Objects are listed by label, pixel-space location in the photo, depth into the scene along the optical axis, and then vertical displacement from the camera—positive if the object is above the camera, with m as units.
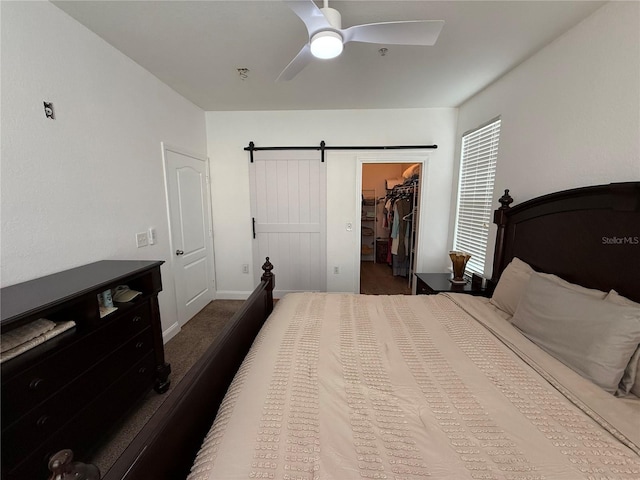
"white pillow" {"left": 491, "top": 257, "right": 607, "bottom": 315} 1.66 -0.54
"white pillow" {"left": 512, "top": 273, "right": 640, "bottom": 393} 1.02 -0.56
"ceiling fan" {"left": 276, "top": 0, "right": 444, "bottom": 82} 1.23 +0.88
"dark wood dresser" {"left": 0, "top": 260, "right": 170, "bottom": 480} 1.03 -0.82
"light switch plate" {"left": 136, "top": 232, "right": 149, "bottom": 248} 2.16 -0.32
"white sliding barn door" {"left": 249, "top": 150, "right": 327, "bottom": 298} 3.37 -0.18
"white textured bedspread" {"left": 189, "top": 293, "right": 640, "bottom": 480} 0.71 -0.72
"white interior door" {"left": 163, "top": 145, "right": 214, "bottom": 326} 2.67 -0.30
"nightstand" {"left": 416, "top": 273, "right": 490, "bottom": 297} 2.25 -0.76
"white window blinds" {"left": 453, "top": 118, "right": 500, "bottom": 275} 2.47 +0.14
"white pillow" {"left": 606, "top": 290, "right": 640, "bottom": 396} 1.01 -0.69
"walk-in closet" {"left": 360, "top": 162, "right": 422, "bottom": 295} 4.00 -0.44
